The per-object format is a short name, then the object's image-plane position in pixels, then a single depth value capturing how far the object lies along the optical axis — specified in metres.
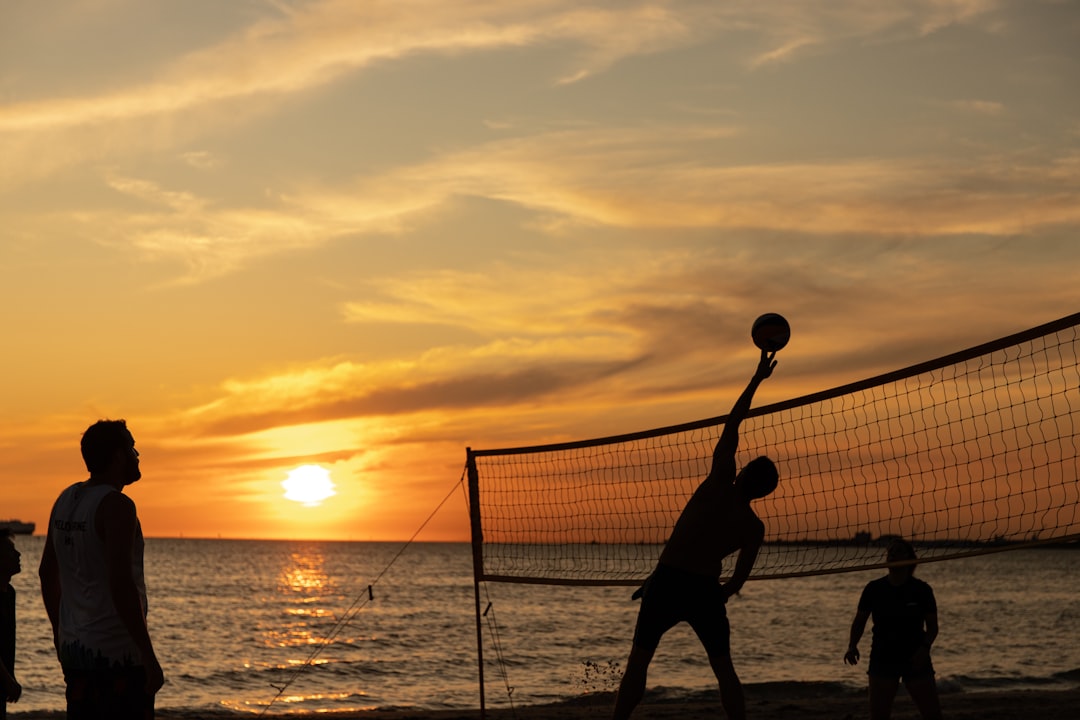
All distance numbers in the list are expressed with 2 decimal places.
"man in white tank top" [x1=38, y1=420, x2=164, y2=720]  4.73
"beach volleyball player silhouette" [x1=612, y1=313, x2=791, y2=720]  6.61
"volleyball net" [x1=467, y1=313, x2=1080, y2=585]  8.55
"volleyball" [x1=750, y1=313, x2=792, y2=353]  7.42
